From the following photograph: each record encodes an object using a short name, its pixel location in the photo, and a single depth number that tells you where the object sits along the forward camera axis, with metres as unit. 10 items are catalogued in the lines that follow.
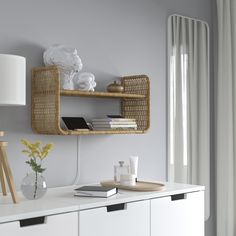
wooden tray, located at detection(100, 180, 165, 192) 2.52
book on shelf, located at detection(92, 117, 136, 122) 2.73
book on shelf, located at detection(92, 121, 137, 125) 2.72
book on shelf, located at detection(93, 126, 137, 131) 2.73
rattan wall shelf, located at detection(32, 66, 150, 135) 2.43
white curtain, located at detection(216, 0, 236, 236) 3.62
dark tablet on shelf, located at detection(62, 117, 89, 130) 2.61
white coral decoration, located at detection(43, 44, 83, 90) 2.57
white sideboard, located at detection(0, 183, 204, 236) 1.95
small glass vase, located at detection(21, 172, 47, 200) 2.21
